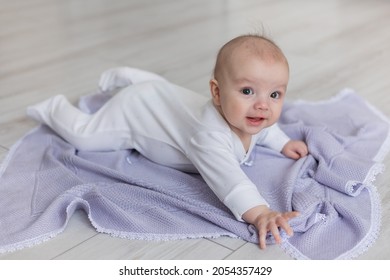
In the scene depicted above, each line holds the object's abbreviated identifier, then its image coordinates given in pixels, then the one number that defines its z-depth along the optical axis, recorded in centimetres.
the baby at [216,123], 168
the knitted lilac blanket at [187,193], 165
